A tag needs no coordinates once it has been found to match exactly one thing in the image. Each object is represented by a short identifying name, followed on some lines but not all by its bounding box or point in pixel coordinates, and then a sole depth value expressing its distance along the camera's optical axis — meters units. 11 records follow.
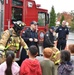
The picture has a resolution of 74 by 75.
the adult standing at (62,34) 6.58
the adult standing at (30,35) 4.68
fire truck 7.62
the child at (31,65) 2.72
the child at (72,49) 2.82
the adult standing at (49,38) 5.69
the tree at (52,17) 23.92
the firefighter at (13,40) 3.47
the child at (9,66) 2.62
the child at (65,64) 2.69
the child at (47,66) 2.87
